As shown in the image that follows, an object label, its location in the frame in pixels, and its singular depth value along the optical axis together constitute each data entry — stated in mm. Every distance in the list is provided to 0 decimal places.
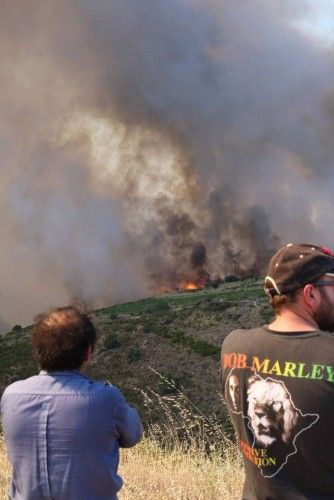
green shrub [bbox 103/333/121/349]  67238
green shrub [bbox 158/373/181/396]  52006
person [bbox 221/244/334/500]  2744
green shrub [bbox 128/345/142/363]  62812
